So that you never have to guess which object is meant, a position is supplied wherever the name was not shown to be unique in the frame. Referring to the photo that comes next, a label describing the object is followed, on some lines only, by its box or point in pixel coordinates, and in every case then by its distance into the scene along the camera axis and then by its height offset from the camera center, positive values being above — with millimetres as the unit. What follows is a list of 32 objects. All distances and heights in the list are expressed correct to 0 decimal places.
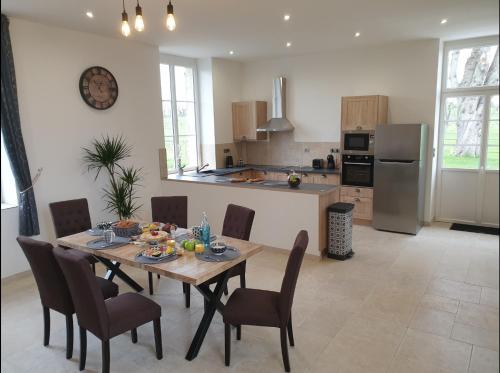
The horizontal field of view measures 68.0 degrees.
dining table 2607 -924
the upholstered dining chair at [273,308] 2527 -1221
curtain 3803 -182
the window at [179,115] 6508 +427
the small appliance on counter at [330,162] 6582 -467
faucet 6569 -545
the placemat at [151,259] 2779 -905
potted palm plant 4816 -404
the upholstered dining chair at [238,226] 3447 -866
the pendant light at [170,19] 2630 +856
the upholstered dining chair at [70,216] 3992 -830
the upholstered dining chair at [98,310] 2389 -1195
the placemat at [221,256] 2803 -906
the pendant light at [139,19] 2635 +850
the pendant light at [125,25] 2733 +855
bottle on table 3121 -806
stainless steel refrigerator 5414 -632
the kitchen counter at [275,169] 6383 -590
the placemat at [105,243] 3138 -889
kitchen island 4645 -900
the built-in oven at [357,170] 5961 -562
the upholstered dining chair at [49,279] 2678 -1020
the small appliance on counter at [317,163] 6727 -491
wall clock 4719 +688
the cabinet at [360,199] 6004 -1052
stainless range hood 6836 +499
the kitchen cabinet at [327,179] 6266 -733
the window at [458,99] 4680 +494
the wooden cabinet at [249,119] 7069 +346
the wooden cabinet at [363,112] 5832 +362
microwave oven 5926 -113
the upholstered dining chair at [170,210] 4289 -819
